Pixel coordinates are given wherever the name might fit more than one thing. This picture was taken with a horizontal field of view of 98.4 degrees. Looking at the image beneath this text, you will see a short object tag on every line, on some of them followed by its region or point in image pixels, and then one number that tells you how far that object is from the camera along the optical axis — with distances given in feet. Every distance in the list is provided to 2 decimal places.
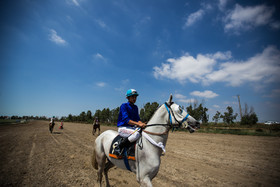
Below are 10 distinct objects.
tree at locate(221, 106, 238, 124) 125.18
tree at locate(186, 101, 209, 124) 118.03
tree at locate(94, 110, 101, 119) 258.57
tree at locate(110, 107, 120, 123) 189.78
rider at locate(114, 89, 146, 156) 9.06
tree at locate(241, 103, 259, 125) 107.14
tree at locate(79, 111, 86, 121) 298.74
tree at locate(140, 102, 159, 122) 134.55
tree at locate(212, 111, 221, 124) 140.95
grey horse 8.21
